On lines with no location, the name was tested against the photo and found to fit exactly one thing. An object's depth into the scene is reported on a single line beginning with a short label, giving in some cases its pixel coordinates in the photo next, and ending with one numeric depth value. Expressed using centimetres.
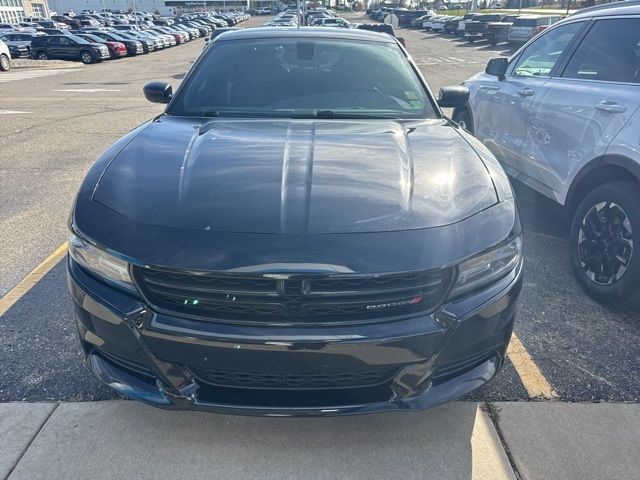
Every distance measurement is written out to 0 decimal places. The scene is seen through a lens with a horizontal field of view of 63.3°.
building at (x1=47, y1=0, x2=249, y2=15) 10631
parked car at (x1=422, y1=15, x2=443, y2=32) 5154
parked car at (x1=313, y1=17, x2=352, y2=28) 3172
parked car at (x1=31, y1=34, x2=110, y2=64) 2695
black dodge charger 192
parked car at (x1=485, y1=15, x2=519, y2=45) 3475
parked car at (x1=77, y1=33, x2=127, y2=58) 2933
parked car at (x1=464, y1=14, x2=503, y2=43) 3644
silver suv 324
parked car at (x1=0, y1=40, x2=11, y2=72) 2022
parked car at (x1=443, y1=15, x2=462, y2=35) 4569
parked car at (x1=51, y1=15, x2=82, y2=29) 5582
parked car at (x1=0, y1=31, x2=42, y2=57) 2859
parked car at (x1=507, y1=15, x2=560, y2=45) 2853
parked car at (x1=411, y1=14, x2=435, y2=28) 5619
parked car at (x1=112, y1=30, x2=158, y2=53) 3412
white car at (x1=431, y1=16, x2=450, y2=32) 4945
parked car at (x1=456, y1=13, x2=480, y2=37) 4061
